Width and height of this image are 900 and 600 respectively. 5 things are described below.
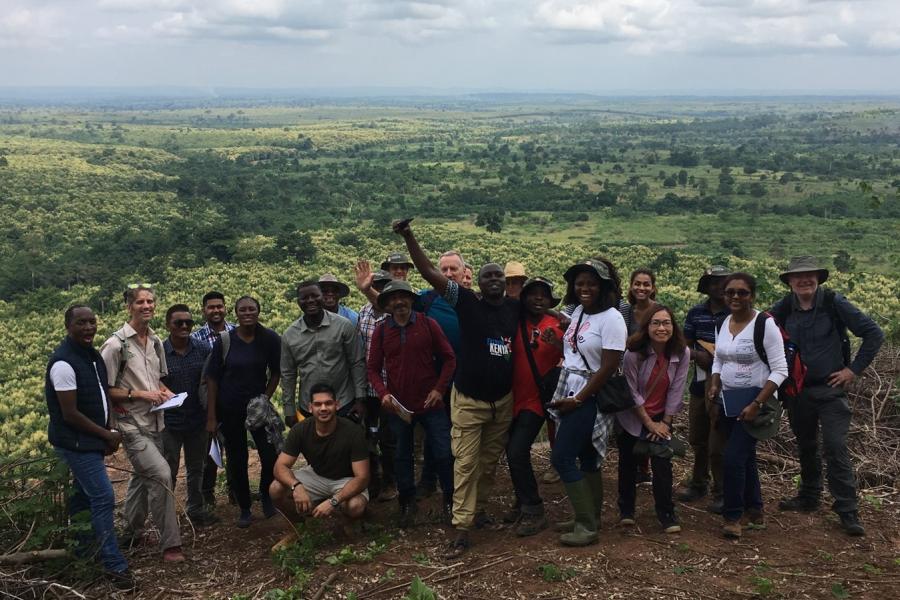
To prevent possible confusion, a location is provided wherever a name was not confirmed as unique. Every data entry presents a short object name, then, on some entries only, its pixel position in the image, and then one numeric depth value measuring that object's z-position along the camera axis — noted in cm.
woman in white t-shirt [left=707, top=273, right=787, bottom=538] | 436
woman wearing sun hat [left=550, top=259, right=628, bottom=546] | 421
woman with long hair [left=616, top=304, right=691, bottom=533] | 447
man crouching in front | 468
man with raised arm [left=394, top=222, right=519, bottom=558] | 446
